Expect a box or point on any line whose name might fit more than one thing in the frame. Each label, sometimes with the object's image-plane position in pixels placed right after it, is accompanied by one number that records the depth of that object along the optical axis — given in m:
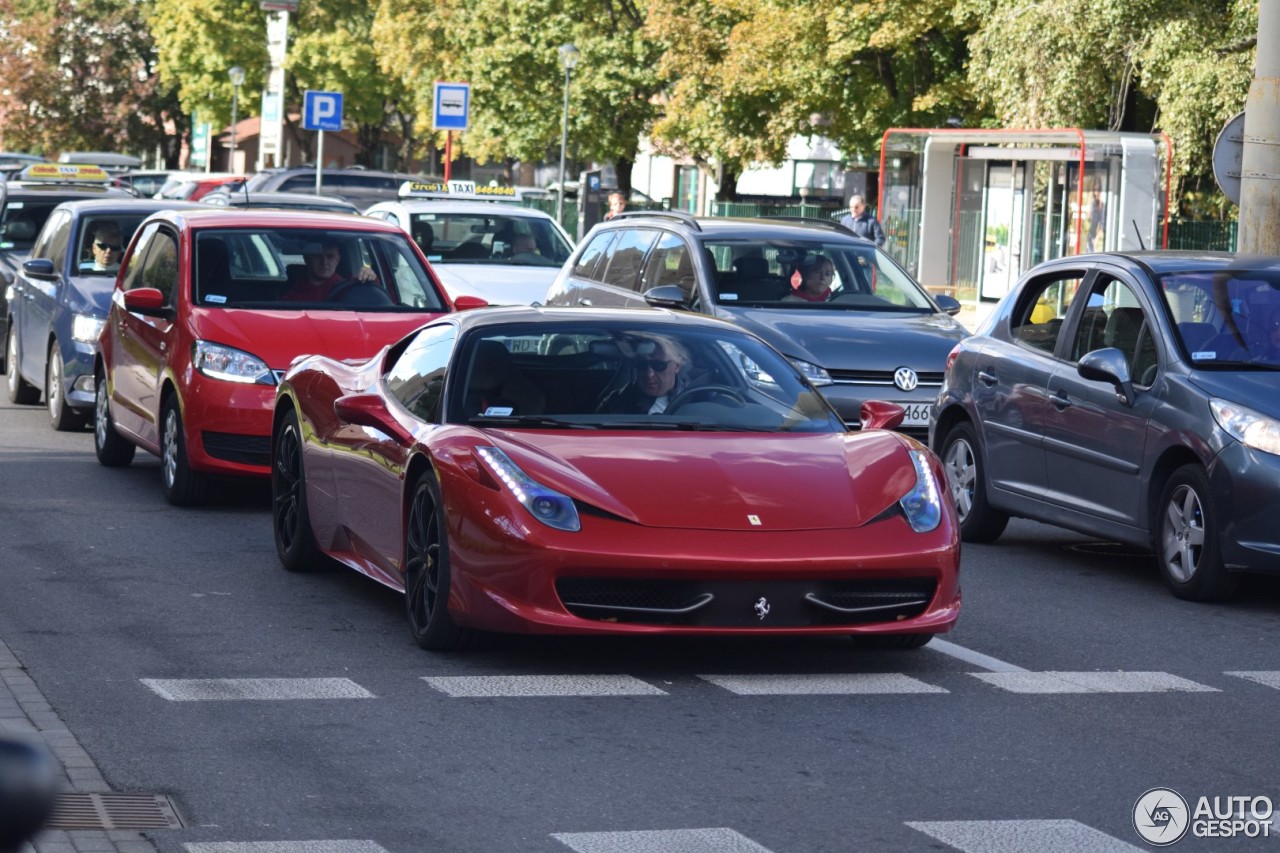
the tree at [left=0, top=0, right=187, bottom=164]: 98.06
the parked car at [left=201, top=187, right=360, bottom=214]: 21.25
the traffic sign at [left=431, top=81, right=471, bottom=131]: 35.34
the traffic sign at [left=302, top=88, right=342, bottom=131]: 35.81
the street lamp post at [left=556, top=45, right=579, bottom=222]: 42.92
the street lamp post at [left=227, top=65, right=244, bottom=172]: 69.72
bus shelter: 28.42
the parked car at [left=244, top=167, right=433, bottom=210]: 40.62
